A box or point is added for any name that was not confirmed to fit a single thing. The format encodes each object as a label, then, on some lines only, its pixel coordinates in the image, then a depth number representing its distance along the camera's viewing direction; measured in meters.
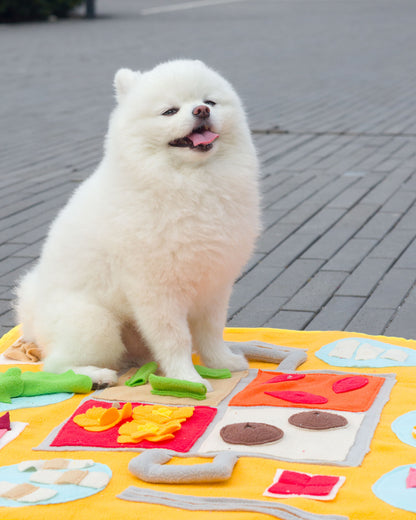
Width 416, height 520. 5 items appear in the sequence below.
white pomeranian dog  3.62
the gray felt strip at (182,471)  2.96
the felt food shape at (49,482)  2.88
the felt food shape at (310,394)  3.61
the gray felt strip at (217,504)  2.71
